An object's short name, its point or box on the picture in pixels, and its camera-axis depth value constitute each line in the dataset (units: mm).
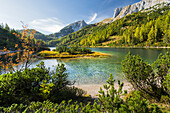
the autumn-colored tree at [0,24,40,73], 11469
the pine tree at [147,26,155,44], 95706
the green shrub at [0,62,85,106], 6742
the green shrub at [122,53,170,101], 8070
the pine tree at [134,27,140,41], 115075
